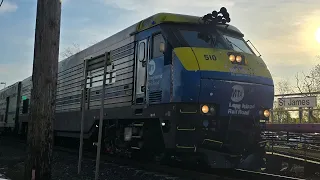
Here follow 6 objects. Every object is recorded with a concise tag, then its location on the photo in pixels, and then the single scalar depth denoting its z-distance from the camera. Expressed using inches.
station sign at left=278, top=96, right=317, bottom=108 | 559.8
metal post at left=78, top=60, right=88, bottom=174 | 346.5
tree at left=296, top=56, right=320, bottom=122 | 1396.4
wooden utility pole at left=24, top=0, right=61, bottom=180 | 251.8
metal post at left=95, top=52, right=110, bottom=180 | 286.2
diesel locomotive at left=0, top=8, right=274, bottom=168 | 310.2
